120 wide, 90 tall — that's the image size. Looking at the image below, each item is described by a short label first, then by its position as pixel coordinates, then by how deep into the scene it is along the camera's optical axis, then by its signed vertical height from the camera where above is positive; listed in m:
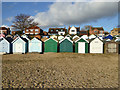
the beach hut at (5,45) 16.11 -0.08
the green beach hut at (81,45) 16.54 -0.01
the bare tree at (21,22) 41.97 +10.75
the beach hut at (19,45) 16.08 +0.01
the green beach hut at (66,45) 16.62 -0.01
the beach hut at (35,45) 16.55 +0.00
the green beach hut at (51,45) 16.59 +0.00
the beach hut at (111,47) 16.78 -0.41
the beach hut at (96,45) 16.58 -0.02
